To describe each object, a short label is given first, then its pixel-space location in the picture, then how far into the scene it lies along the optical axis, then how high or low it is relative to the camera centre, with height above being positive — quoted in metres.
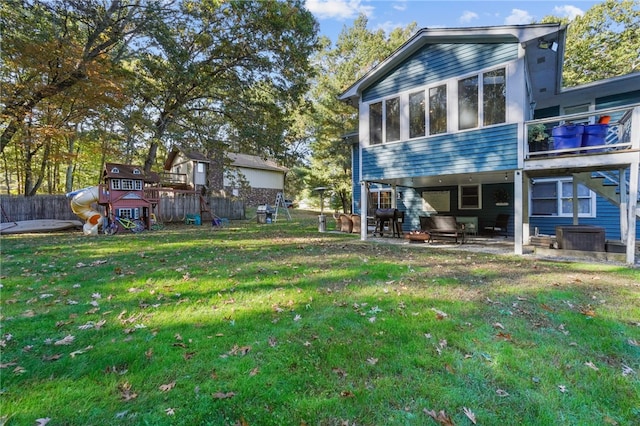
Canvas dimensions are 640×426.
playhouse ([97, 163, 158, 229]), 11.78 +0.73
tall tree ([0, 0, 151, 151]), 9.47 +5.71
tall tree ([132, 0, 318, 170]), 12.17 +6.28
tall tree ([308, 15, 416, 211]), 21.89 +9.14
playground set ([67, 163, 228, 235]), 11.73 +0.35
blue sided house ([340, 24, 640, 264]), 7.10 +1.97
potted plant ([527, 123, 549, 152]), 7.59 +1.69
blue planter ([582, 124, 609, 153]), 6.77 +1.57
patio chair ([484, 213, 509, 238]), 11.34 -0.77
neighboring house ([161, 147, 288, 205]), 24.88 +3.15
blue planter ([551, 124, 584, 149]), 6.86 +1.58
